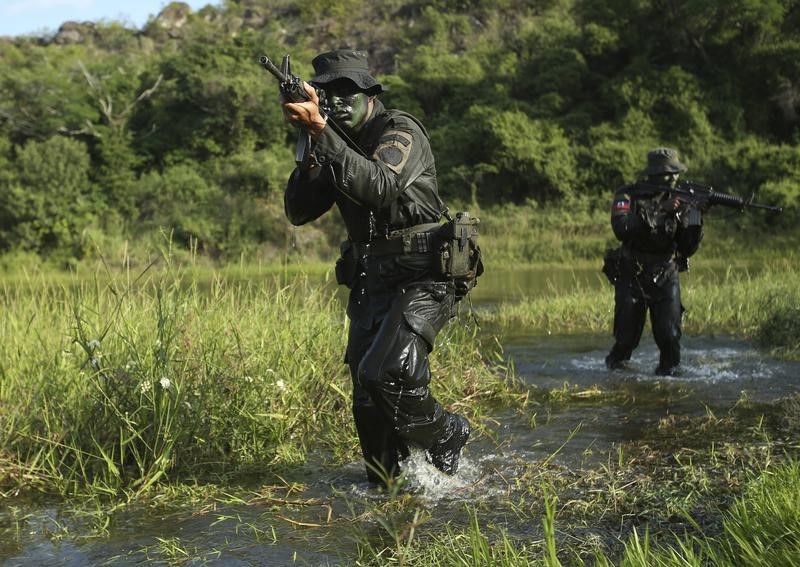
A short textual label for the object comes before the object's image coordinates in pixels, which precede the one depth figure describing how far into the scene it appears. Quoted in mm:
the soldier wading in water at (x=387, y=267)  4121
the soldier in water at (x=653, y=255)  7410
